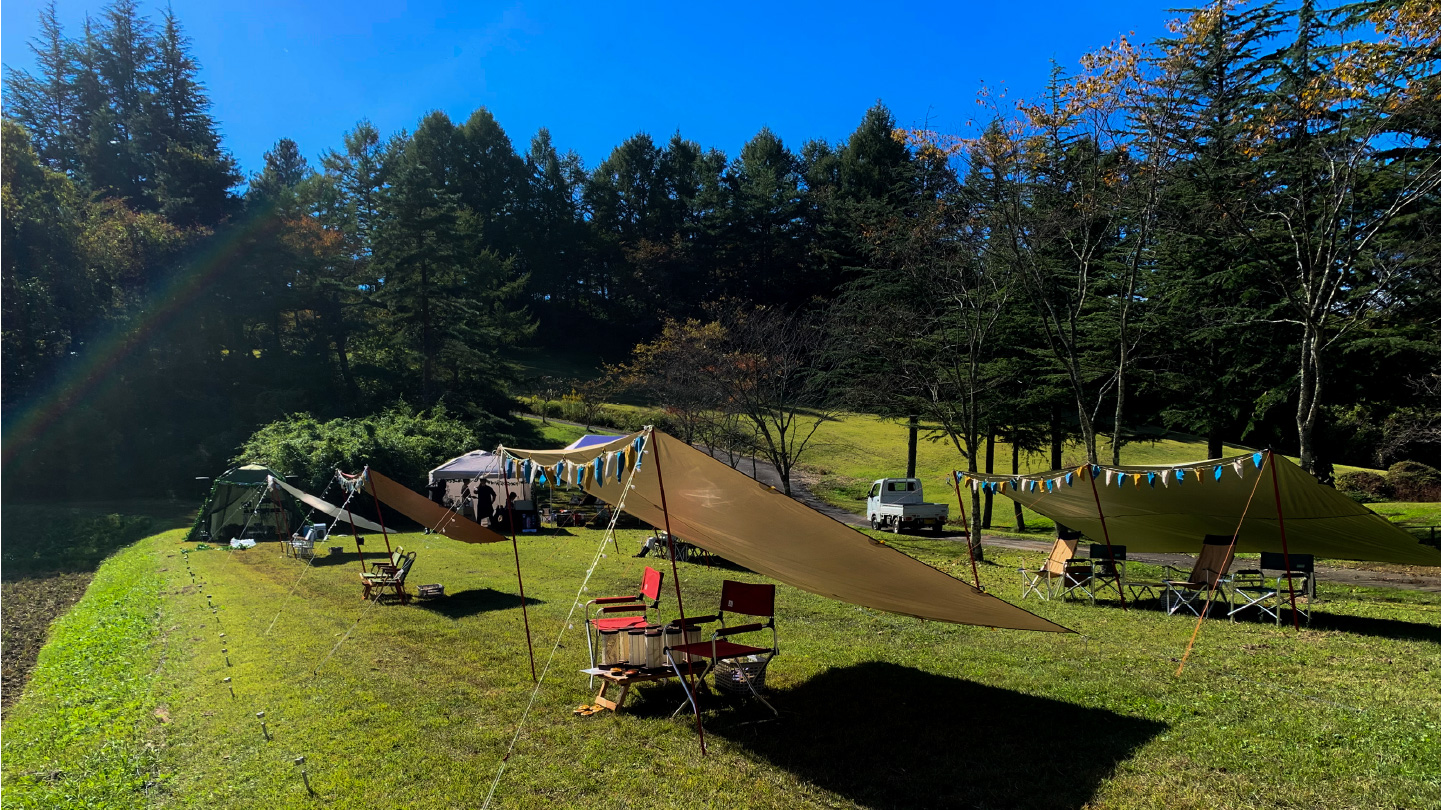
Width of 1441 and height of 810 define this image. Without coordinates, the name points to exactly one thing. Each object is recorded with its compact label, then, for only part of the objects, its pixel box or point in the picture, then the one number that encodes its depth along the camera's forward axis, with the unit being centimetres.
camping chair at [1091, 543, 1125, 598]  1046
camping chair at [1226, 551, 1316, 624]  886
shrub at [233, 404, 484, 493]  2278
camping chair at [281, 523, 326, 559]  1569
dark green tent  1948
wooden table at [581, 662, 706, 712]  572
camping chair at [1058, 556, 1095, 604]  1079
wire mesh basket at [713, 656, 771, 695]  592
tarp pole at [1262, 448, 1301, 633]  744
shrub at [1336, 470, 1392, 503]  2533
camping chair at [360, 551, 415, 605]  1073
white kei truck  2228
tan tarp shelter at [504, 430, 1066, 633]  549
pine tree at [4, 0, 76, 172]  4188
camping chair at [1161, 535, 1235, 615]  945
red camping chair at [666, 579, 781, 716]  562
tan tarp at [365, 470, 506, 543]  1153
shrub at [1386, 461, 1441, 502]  2508
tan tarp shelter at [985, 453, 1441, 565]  830
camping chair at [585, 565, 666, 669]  659
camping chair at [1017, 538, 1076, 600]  1096
